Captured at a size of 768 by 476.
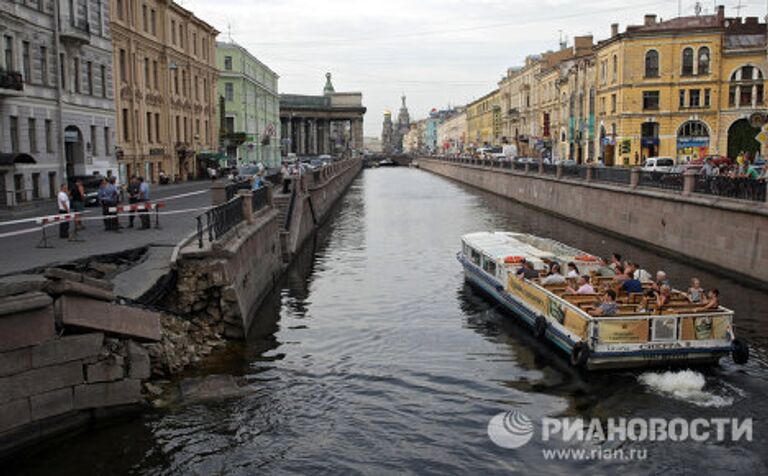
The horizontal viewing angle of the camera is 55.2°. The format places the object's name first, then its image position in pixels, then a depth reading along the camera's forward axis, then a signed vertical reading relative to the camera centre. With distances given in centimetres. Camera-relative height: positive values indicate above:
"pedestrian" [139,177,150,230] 2269 -142
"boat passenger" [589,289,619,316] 1578 -329
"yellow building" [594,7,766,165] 5997 +561
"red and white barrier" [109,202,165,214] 2230 -153
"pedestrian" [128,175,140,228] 2398 -111
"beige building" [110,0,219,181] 4962 +548
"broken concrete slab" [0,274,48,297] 1117 -196
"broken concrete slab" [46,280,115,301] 1170 -212
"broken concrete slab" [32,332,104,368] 1138 -303
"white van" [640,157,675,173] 4612 -50
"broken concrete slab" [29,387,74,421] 1134 -384
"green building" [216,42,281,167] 8370 +674
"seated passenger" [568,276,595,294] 1775 -323
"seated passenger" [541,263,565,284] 1900 -319
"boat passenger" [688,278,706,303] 1686 -320
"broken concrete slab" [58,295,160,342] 1183 -272
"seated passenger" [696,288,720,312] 1609 -326
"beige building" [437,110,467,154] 18418 +515
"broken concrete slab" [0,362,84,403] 1095 -343
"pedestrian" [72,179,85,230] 2435 -131
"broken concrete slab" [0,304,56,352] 1091 -257
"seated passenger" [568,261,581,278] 1894 -304
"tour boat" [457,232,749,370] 1543 -380
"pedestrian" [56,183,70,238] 2053 -148
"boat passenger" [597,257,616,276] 2080 -327
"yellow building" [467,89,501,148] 13650 +729
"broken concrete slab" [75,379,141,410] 1205 -396
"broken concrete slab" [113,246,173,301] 1445 -252
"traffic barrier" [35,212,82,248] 1858 -163
